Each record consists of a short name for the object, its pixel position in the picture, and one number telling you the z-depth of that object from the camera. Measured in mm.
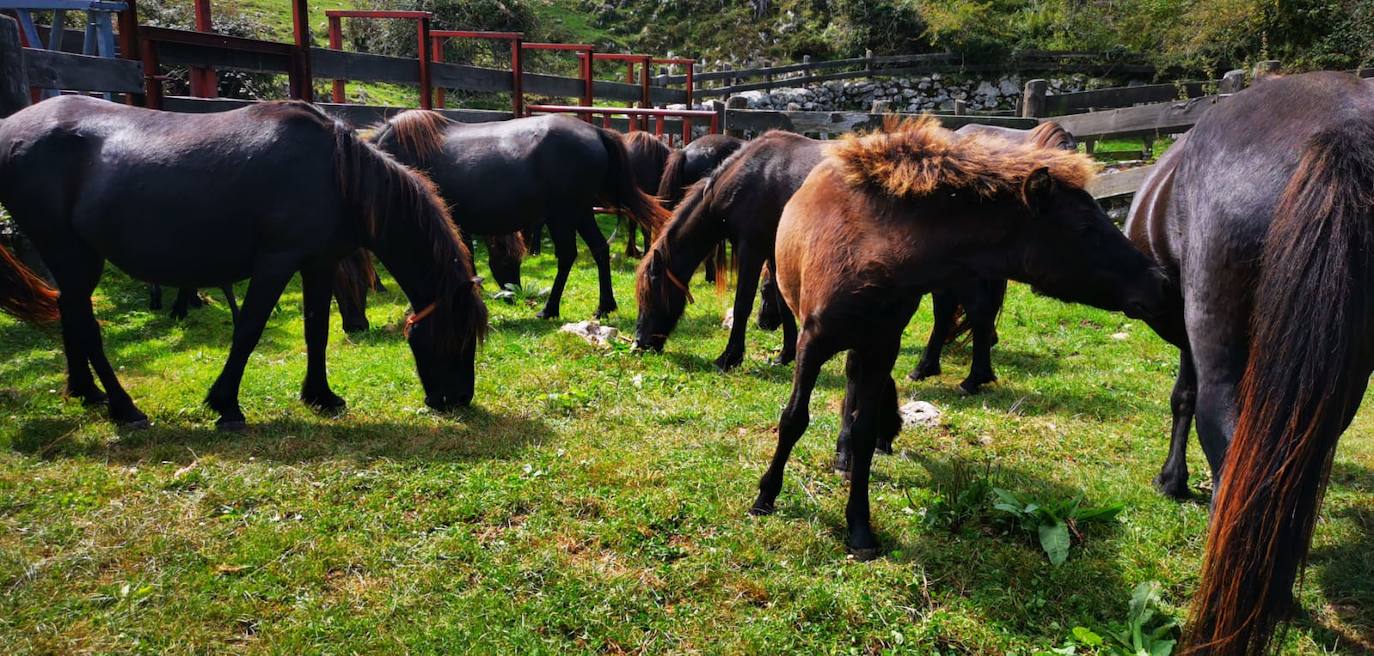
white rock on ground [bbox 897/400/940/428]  5516
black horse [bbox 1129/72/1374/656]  2395
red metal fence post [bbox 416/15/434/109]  10984
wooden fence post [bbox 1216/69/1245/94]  10789
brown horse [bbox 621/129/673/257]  12062
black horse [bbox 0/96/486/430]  4738
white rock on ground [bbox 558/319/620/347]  7336
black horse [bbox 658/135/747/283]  11000
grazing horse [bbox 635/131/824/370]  6996
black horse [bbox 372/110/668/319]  8375
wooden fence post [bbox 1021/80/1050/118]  12031
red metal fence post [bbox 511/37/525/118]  12797
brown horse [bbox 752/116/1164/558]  3158
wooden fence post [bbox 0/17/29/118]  6289
